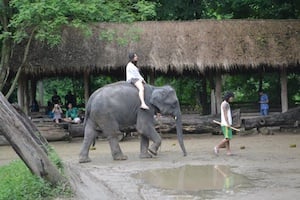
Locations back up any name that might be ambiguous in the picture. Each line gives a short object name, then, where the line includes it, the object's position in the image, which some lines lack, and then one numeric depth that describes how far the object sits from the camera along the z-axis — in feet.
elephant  42.80
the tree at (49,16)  53.78
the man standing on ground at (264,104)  67.31
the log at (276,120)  62.20
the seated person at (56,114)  64.64
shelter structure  63.67
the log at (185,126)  61.36
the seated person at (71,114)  65.77
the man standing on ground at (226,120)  42.32
